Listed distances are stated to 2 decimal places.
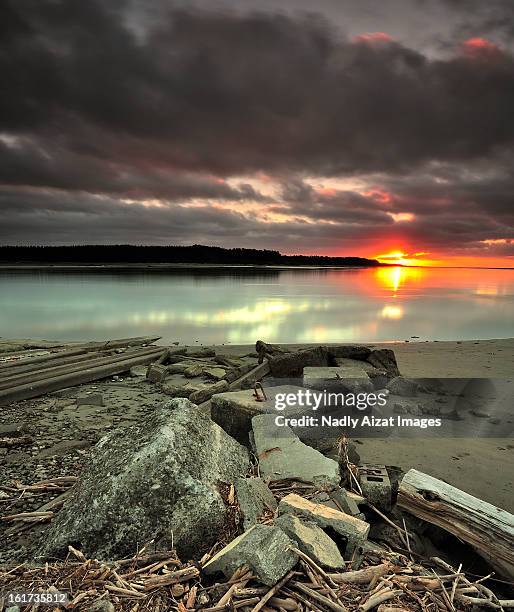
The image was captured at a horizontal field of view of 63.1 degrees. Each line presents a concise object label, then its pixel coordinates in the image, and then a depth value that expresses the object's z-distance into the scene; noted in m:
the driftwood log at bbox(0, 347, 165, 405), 6.83
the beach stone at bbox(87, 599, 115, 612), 1.99
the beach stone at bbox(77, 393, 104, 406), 6.70
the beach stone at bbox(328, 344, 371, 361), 7.93
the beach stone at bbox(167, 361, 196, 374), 9.04
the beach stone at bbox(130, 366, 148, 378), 8.93
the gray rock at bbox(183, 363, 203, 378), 8.69
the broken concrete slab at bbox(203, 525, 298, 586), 2.21
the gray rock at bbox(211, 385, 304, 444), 4.64
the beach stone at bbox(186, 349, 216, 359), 10.91
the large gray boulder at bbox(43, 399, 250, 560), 2.63
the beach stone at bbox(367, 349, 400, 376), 7.85
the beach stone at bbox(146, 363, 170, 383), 8.27
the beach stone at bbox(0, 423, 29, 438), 5.17
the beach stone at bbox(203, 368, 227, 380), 8.51
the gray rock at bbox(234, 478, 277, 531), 2.83
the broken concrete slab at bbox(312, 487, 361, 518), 3.12
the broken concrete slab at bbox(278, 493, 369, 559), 2.66
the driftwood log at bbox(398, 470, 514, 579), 2.78
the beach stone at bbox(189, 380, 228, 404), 6.62
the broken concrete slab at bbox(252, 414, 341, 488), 3.46
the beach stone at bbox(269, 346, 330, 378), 7.34
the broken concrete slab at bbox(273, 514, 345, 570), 2.38
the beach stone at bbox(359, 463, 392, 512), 3.45
